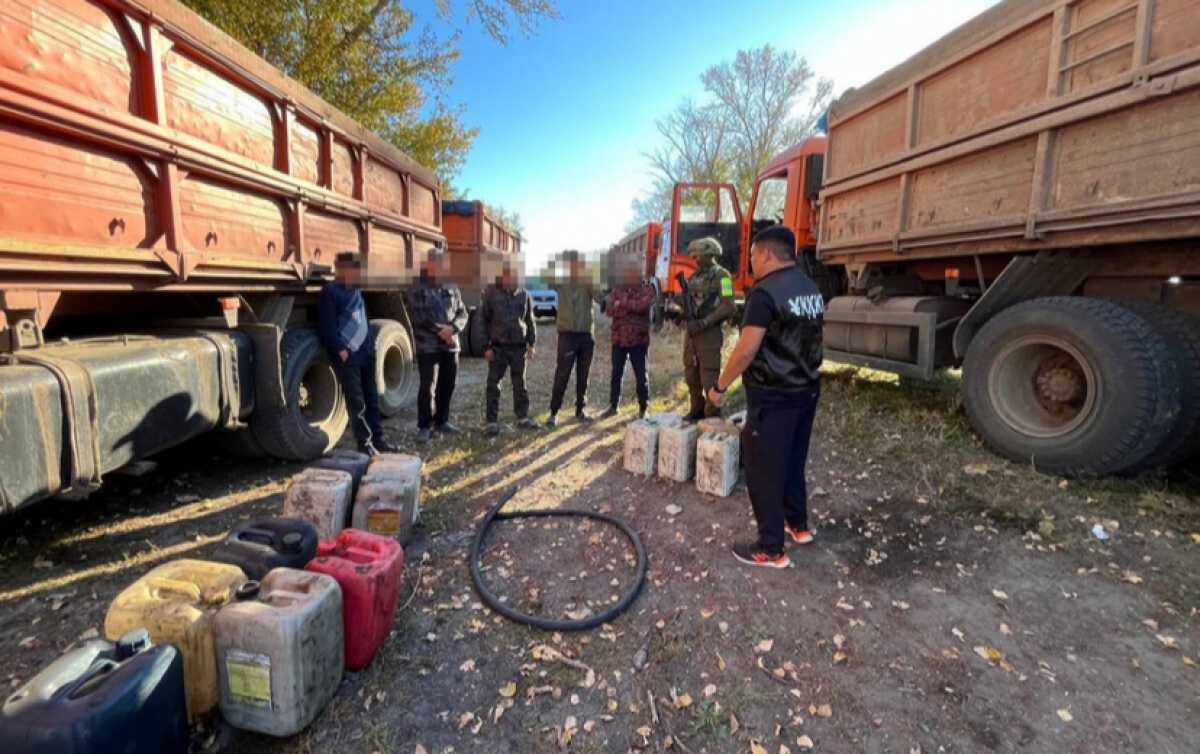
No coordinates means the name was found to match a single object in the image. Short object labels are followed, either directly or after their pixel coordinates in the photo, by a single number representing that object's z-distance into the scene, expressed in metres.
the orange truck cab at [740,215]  7.22
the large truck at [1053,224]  3.12
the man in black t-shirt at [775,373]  2.71
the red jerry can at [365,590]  2.02
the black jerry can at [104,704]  1.29
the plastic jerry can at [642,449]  4.10
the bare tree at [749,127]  26.45
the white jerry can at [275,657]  1.69
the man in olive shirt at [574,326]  5.27
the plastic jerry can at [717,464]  3.70
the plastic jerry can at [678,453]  3.93
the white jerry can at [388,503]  2.94
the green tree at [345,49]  10.16
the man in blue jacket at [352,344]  4.01
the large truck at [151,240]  2.09
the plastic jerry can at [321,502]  2.88
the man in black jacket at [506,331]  5.11
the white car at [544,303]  17.12
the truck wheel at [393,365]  5.16
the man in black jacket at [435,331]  4.80
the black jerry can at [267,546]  2.15
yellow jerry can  1.73
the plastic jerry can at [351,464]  3.09
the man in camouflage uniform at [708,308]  4.74
